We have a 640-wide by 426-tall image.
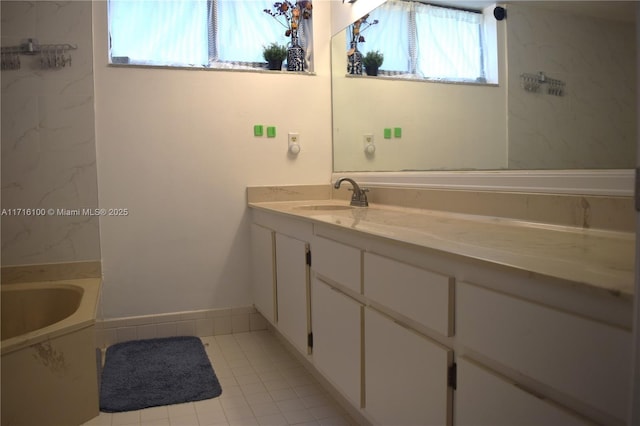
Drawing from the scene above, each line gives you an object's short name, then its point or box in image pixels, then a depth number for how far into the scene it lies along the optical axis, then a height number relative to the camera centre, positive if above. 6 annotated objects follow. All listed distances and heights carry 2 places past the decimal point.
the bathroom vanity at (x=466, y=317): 0.79 -0.31
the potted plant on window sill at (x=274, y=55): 3.07 +0.79
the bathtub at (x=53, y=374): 1.76 -0.71
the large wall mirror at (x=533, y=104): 1.49 +0.30
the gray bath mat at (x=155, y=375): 2.17 -0.95
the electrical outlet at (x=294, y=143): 3.13 +0.24
